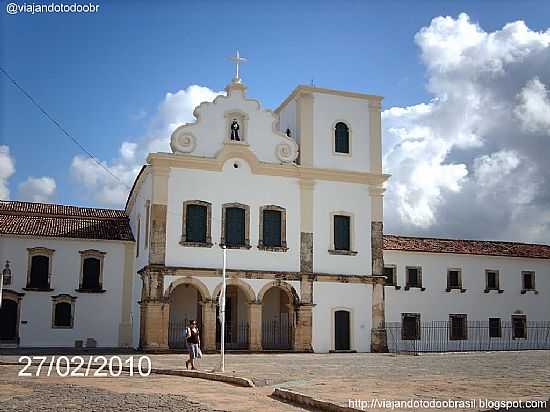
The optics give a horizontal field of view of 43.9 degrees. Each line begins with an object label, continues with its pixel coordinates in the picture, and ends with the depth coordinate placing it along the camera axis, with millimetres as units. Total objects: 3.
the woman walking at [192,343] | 19875
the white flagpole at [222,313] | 18875
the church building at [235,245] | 29438
